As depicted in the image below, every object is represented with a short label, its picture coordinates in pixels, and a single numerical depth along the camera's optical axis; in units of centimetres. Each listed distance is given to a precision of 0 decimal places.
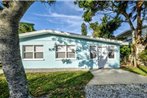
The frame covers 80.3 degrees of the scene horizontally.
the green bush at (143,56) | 889
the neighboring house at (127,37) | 1262
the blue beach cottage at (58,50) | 801
